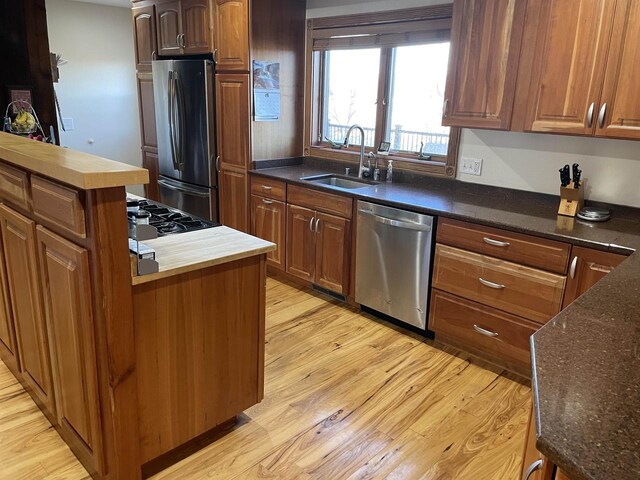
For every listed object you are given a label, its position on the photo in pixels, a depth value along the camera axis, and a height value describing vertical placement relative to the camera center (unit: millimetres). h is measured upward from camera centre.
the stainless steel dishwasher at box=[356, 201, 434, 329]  2883 -889
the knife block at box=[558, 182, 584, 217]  2590 -422
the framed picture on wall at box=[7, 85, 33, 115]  3588 +44
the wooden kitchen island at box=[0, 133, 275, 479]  1509 -739
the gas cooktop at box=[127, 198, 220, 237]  2029 -479
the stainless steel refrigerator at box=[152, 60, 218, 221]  4008 -209
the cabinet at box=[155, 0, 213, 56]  3896 +662
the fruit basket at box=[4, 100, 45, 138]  3330 -139
